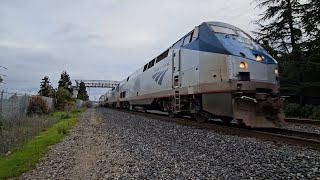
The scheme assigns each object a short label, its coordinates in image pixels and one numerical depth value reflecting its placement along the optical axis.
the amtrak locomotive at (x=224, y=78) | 5.73
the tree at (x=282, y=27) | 13.42
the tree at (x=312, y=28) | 11.59
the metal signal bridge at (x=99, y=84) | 55.23
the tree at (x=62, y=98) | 19.55
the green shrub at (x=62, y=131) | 7.26
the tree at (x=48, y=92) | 20.04
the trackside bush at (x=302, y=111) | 9.91
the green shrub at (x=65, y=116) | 13.20
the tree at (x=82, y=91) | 55.88
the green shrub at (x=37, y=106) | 13.17
